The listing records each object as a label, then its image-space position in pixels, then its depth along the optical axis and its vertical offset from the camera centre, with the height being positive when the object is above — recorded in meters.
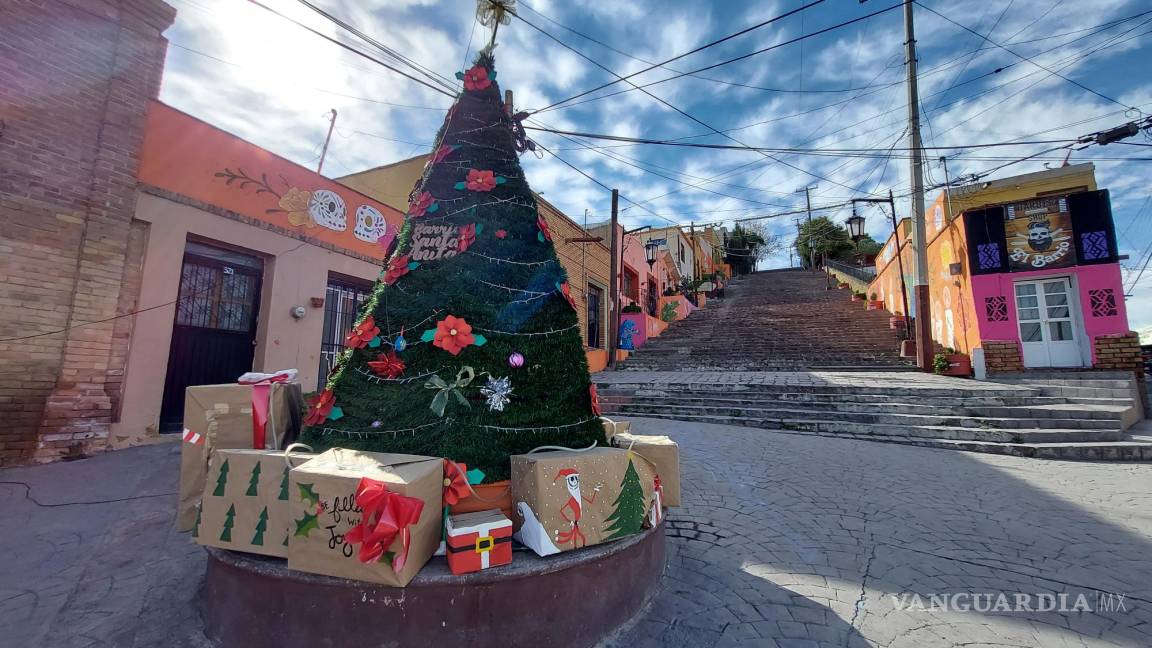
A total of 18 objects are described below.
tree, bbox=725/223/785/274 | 45.16 +13.03
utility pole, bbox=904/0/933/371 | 10.62 +2.74
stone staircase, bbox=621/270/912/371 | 12.83 +1.12
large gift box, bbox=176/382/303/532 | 2.47 -0.36
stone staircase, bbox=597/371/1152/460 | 6.29 -0.65
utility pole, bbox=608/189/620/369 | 14.74 +2.51
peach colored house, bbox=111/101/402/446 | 5.53 +1.51
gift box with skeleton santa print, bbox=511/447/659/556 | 2.09 -0.64
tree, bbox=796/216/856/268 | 38.97 +11.90
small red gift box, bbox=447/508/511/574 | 1.86 -0.75
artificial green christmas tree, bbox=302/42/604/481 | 2.43 +0.19
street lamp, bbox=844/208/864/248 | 13.86 +4.62
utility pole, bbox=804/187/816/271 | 39.76 +11.15
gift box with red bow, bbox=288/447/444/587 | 1.69 -0.61
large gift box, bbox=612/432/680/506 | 2.93 -0.62
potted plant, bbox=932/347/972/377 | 10.05 +0.23
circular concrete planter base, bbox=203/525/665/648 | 1.81 -1.02
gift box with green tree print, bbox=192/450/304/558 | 2.00 -0.63
